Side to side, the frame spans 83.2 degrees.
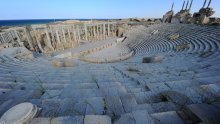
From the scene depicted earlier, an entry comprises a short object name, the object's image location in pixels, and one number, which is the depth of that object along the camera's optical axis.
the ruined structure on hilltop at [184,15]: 35.85
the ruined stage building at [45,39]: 22.05
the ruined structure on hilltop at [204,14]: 26.38
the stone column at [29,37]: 21.54
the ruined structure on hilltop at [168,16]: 45.00
